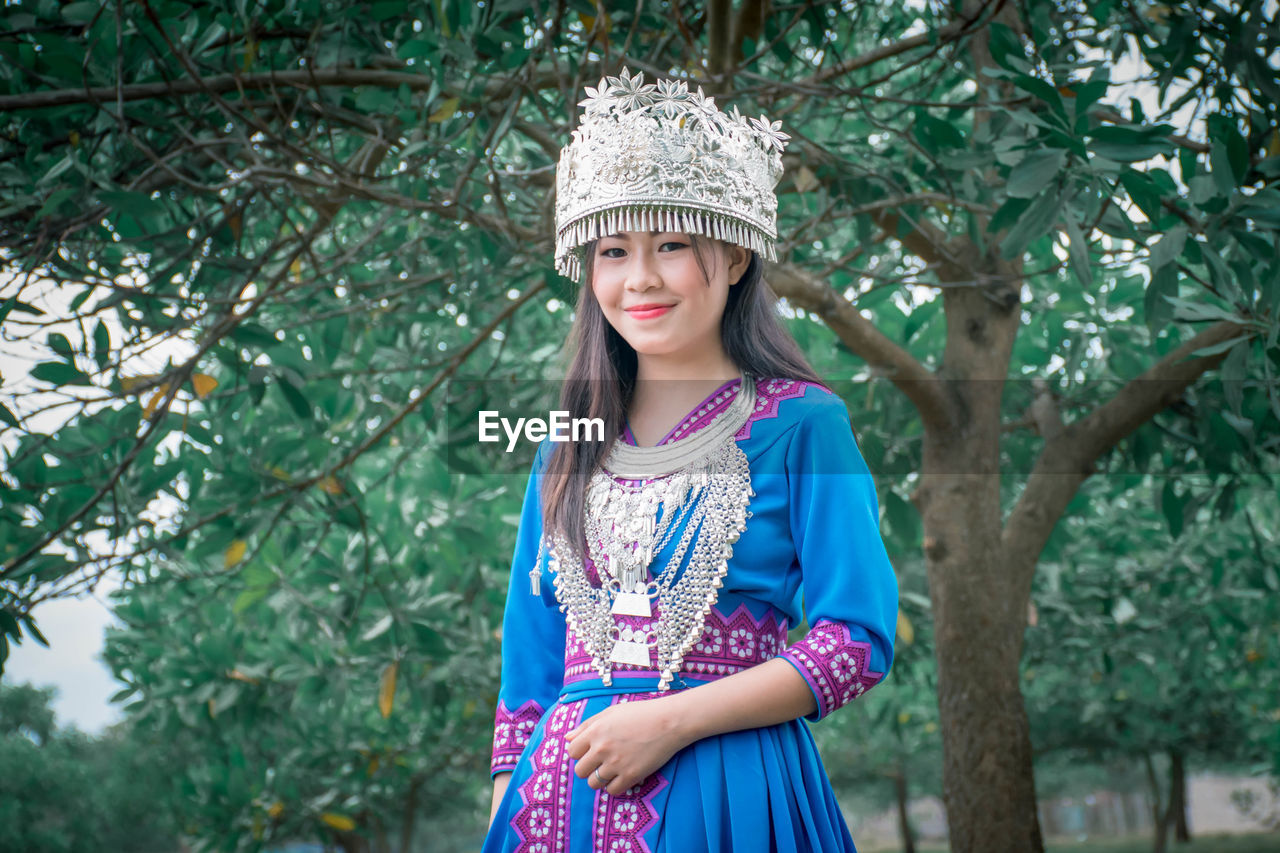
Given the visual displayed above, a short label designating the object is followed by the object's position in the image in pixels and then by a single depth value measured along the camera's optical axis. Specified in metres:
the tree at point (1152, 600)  4.55
